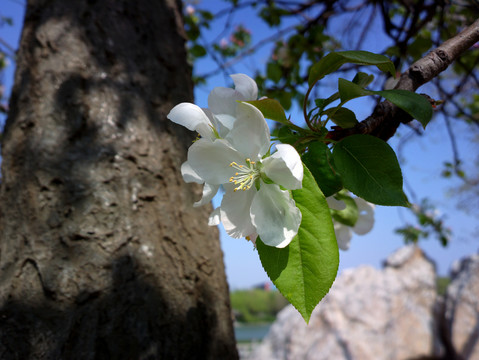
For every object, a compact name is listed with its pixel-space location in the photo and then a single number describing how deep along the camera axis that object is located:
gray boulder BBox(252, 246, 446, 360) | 4.60
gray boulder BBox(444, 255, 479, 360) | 4.51
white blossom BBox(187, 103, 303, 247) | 0.12
